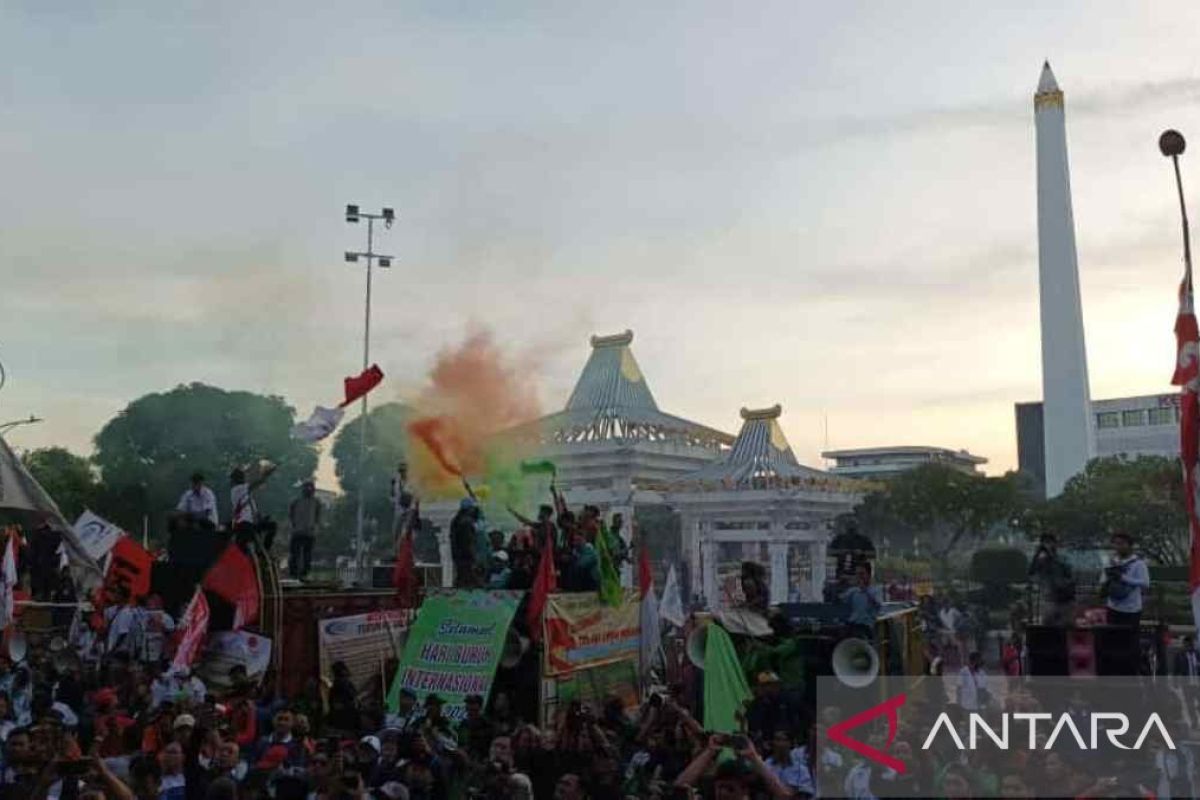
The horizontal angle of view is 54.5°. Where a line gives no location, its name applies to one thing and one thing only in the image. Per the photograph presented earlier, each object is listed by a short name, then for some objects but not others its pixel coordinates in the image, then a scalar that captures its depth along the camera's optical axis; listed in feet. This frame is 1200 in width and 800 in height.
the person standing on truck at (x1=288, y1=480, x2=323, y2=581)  56.75
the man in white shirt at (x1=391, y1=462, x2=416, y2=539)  56.32
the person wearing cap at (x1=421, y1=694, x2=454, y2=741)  34.06
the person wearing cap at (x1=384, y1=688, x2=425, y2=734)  38.56
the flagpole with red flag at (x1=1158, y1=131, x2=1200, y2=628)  26.81
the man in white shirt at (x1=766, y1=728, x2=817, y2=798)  28.71
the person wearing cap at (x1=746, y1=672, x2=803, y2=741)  35.04
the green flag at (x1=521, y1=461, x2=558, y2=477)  61.77
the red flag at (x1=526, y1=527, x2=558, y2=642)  42.68
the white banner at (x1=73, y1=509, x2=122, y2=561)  56.34
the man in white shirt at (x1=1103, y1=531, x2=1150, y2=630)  37.27
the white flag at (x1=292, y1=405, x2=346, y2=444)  55.83
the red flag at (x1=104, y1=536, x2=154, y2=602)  47.65
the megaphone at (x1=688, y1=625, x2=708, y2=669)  37.11
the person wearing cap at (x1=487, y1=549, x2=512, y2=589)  46.24
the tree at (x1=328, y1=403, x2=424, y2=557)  221.66
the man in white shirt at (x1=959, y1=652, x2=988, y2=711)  49.65
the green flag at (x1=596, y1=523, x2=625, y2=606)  47.26
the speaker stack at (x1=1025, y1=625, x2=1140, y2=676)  32.81
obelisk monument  213.87
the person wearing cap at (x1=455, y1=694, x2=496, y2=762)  35.14
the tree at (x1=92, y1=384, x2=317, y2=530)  205.16
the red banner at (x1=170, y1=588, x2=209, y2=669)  40.73
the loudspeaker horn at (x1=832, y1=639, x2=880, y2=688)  34.58
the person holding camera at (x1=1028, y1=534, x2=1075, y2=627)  42.29
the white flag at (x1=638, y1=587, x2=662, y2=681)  50.21
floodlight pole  130.82
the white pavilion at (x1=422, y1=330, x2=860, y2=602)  135.23
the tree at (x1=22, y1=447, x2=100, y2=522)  165.89
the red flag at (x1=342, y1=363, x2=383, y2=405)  58.03
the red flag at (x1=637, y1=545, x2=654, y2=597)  50.65
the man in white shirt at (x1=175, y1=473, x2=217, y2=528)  52.65
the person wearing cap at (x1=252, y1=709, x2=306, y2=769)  29.19
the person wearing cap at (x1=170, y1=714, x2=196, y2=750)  29.20
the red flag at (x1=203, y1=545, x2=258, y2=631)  44.45
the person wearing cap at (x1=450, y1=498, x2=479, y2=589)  50.24
